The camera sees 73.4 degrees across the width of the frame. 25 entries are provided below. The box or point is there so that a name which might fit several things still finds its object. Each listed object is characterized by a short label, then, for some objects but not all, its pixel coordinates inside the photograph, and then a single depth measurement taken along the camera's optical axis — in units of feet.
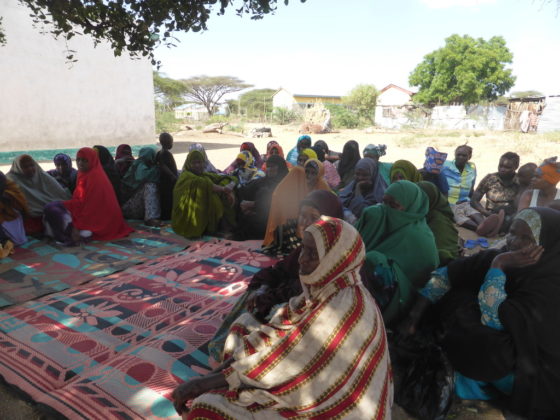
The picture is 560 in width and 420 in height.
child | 20.61
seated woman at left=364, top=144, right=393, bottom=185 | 20.45
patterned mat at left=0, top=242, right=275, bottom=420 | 7.39
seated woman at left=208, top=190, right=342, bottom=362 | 7.69
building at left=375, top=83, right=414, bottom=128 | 100.22
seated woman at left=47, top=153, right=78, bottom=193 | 19.19
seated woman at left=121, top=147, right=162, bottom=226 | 20.21
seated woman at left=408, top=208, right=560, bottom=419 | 6.58
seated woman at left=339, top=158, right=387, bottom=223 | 16.49
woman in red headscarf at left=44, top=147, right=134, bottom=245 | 16.69
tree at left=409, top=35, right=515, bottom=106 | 94.38
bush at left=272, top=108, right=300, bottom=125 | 113.29
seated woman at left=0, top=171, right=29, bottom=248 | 15.67
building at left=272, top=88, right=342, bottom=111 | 181.53
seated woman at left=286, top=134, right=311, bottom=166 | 26.04
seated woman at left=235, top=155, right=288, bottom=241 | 18.12
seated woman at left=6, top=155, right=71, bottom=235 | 17.12
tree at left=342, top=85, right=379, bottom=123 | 130.52
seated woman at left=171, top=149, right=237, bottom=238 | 18.20
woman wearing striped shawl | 4.83
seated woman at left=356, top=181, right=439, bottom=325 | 8.54
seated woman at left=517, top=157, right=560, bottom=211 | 14.79
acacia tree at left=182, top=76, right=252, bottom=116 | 127.44
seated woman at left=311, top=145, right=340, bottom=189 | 21.42
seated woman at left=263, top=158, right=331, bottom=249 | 15.69
